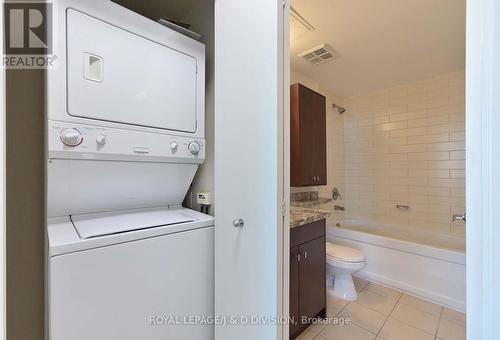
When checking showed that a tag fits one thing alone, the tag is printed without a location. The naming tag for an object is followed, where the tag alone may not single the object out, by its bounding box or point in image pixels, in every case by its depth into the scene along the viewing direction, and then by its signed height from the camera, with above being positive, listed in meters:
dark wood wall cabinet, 2.10 +0.32
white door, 1.02 +0.02
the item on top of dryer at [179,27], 1.37 +0.88
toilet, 2.21 -0.98
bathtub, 2.19 -0.99
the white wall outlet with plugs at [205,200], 1.54 -0.21
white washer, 0.94 -0.51
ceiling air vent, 2.32 +1.24
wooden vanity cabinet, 1.61 -0.80
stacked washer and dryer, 1.00 -0.05
